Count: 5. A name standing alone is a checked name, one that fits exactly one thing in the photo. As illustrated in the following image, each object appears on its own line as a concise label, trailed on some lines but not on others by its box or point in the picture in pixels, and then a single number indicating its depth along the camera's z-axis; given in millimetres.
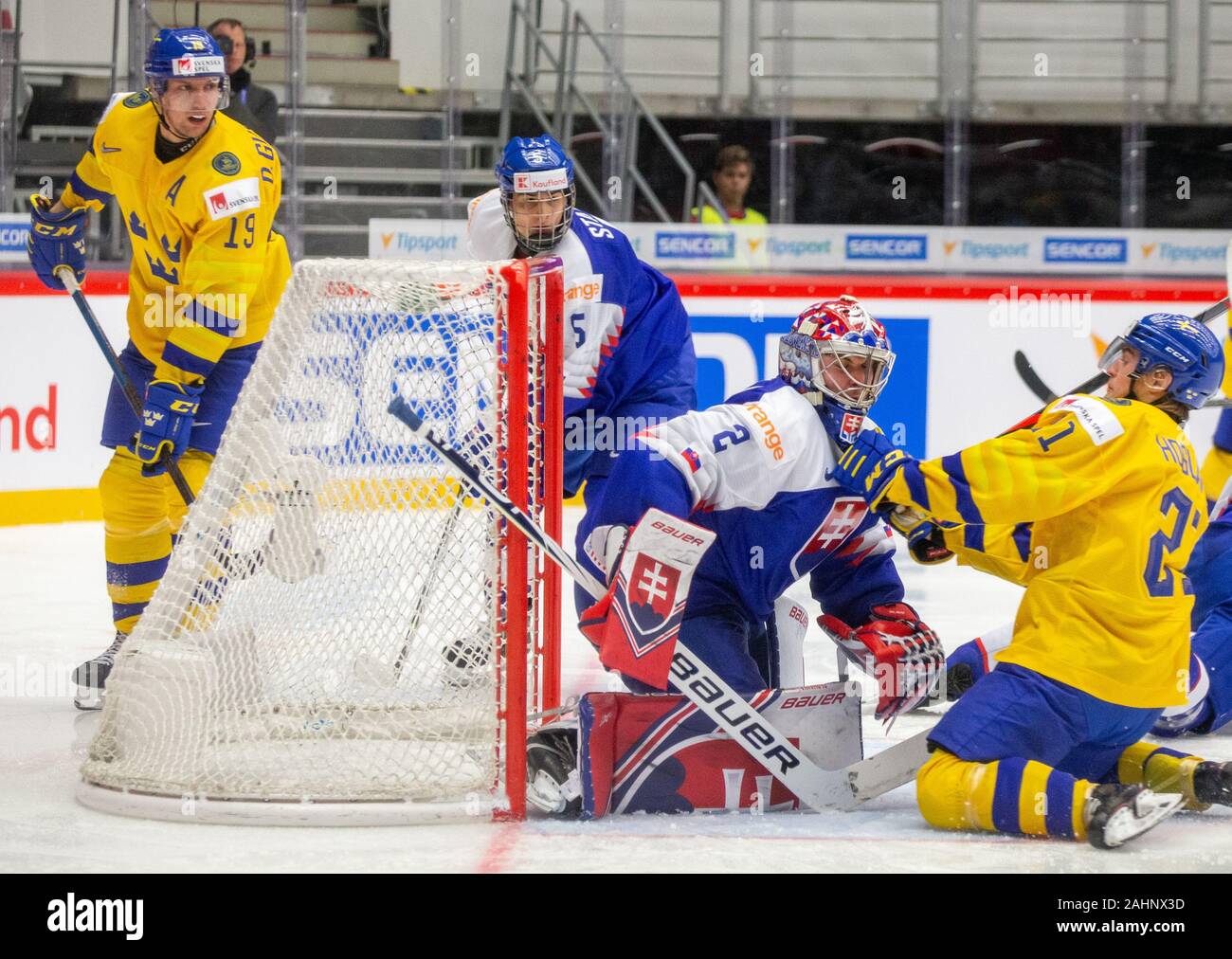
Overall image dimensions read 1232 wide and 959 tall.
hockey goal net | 5879
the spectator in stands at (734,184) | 15055
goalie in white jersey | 5883
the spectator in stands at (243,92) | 13664
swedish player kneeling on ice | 5570
